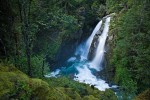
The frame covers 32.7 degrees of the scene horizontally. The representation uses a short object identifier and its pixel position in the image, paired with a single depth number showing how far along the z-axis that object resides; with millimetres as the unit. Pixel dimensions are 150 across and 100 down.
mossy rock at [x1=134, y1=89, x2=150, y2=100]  11271
